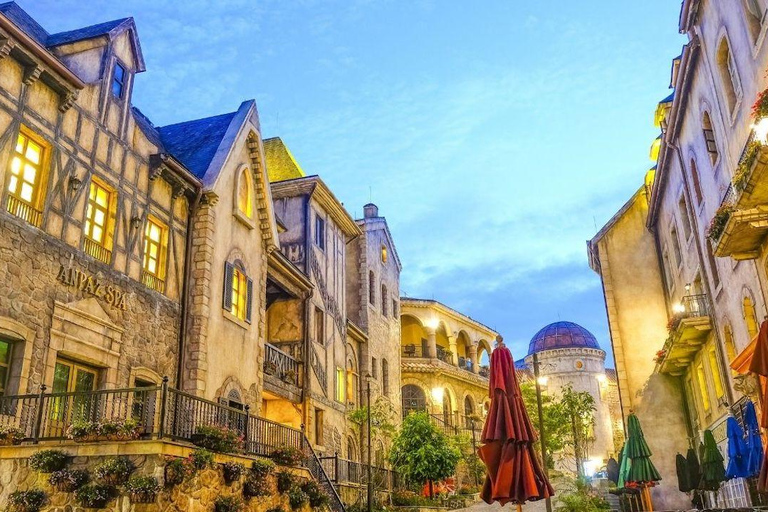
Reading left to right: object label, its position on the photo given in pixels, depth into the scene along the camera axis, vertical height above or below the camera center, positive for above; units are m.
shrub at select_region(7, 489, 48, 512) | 10.76 +0.36
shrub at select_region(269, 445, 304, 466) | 15.48 +1.30
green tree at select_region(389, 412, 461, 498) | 26.94 +2.19
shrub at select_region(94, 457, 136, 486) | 10.67 +0.73
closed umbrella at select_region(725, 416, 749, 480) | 14.23 +0.97
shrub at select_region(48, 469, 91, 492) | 10.78 +0.64
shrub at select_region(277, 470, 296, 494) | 14.97 +0.73
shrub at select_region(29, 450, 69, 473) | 10.88 +0.94
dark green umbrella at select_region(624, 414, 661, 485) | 17.39 +1.16
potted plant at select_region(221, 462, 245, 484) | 12.85 +0.83
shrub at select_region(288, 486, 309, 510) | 15.16 +0.39
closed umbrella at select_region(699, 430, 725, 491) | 15.22 +0.79
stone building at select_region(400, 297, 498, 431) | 41.50 +8.68
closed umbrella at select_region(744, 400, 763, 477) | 13.87 +1.11
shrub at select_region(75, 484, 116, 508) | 10.59 +0.40
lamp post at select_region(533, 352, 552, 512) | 18.48 +2.43
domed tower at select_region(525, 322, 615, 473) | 54.03 +10.20
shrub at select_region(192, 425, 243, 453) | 12.48 +1.39
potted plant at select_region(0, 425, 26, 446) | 11.28 +1.39
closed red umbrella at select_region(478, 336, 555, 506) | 11.44 +0.98
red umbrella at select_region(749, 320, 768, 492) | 9.57 +1.77
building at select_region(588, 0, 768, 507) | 13.77 +7.09
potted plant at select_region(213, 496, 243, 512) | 12.41 +0.26
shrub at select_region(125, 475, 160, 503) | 10.52 +0.47
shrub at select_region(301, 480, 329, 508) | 15.97 +0.49
